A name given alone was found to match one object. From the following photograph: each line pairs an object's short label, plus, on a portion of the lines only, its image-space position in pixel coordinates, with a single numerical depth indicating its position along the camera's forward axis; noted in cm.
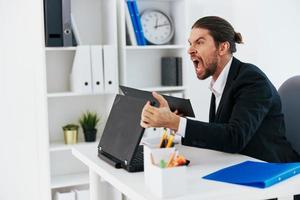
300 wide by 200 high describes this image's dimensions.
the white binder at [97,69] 312
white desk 123
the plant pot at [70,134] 319
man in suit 164
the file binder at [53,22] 297
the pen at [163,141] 144
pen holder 119
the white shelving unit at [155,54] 339
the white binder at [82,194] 314
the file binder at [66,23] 301
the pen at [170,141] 136
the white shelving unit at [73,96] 326
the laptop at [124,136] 150
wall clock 339
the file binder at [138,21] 322
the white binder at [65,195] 309
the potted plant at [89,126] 323
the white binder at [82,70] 309
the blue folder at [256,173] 129
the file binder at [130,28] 322
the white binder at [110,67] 315
